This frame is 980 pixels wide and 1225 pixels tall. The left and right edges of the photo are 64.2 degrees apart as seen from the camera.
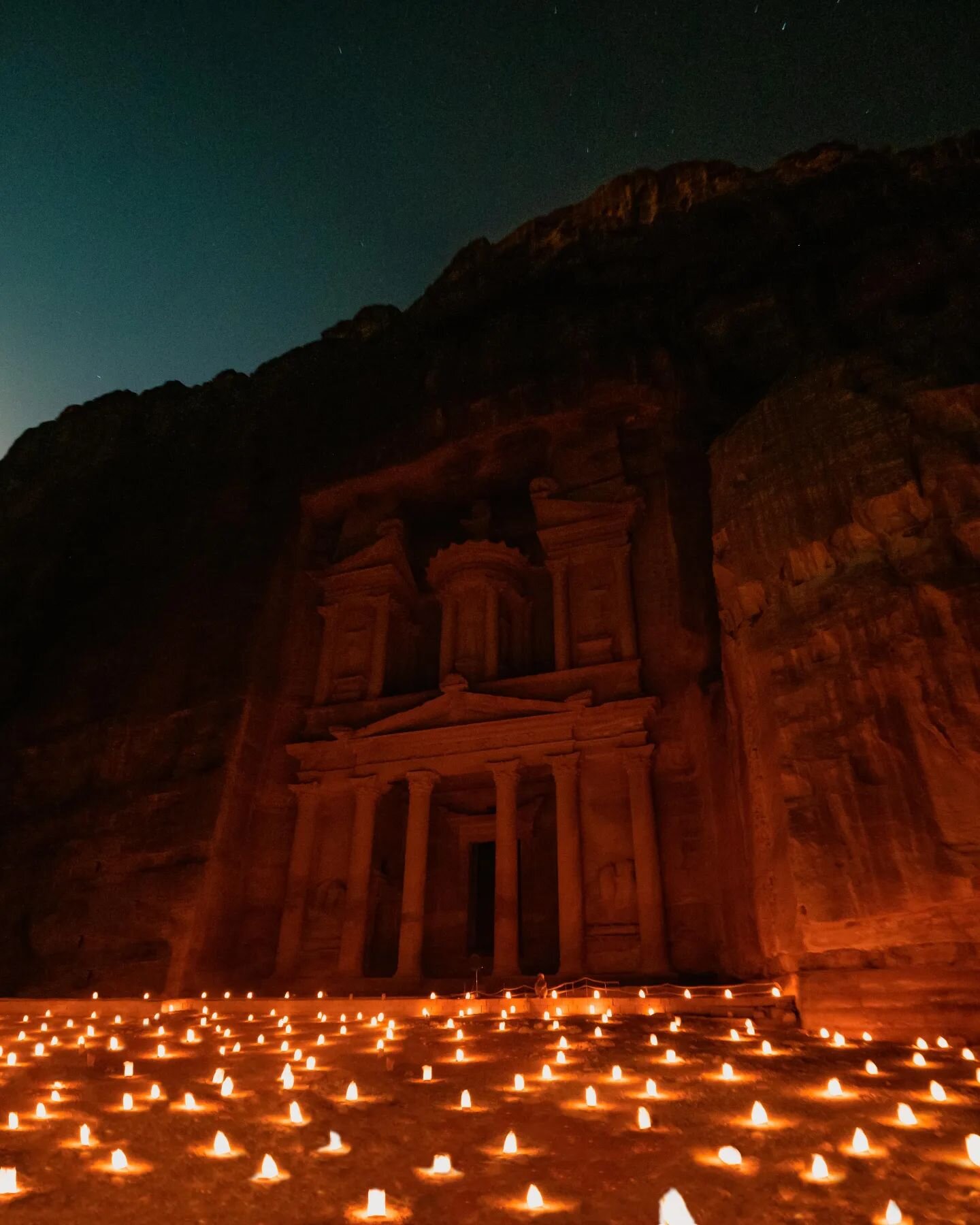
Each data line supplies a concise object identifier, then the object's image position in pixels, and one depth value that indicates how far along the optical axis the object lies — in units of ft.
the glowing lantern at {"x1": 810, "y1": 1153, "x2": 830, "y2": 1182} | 14.82
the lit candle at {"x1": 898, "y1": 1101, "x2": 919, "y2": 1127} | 17.48
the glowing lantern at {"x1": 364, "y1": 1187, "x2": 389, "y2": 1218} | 13.96
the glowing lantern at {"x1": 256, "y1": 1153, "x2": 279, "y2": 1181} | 15.53
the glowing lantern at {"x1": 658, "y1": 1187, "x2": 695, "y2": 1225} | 10.04
